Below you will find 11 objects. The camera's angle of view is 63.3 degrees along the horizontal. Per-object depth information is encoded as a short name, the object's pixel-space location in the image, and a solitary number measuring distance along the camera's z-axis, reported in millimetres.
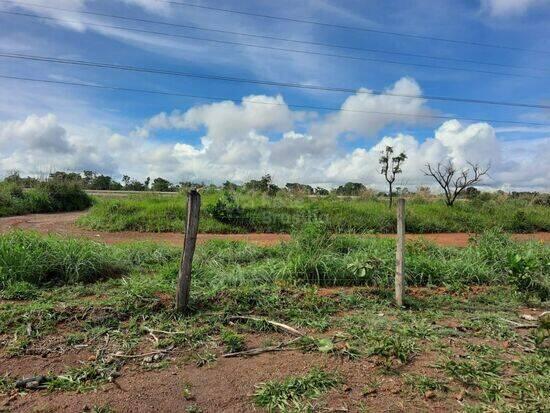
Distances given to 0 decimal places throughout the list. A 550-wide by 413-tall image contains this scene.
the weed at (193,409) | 3000
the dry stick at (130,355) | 3707
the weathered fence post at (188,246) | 4559
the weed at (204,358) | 3654
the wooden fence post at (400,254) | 5234
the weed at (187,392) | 3156
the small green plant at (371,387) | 3213
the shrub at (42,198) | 16516
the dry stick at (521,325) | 4641
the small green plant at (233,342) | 3912
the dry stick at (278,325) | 4246
